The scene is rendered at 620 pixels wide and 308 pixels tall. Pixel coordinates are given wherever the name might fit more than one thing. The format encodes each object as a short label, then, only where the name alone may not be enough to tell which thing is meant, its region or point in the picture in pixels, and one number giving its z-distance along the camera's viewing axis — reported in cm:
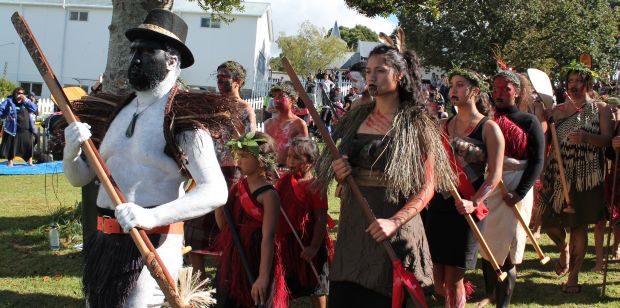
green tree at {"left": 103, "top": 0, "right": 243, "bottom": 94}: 712
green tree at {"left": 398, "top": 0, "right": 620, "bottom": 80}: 2575
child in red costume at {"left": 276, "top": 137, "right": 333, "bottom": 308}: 464
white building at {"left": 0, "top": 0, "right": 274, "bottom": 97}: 3656
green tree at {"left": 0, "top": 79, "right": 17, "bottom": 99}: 2780
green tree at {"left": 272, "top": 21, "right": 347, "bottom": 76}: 4700
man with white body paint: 280
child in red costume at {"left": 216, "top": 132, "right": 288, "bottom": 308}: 422
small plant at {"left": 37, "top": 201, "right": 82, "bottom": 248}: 769
